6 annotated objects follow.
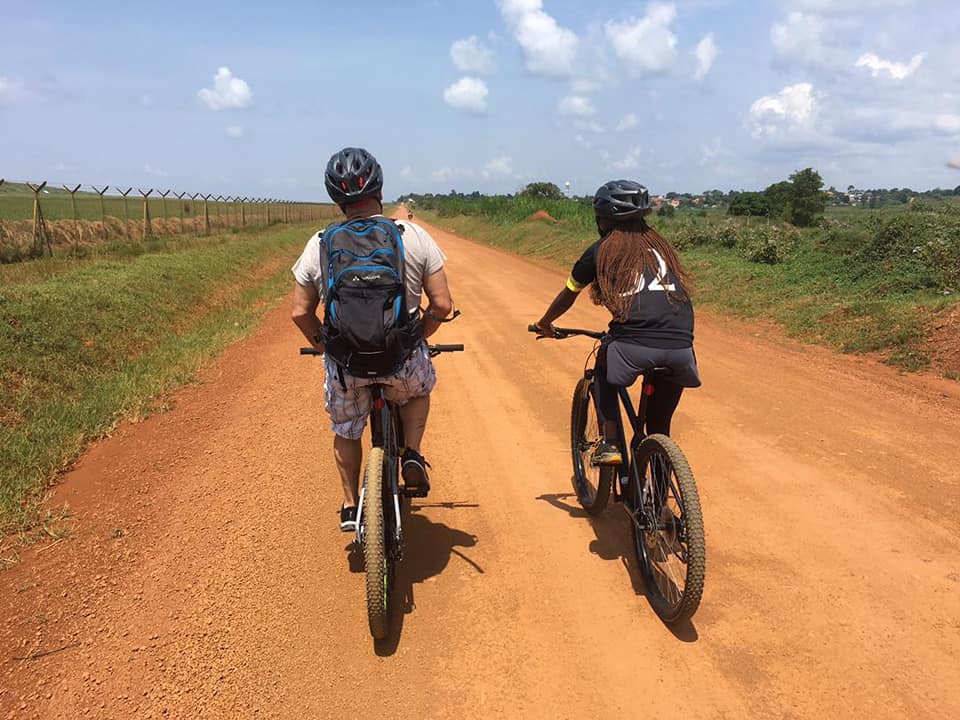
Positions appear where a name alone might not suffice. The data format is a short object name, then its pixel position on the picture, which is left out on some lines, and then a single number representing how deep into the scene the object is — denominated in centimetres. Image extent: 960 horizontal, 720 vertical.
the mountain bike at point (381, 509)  269
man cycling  286
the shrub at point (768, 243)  1372
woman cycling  304
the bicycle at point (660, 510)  274
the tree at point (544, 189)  5281
